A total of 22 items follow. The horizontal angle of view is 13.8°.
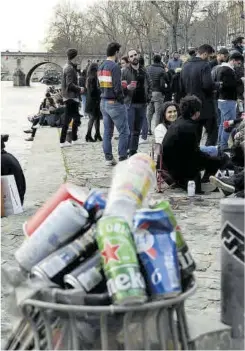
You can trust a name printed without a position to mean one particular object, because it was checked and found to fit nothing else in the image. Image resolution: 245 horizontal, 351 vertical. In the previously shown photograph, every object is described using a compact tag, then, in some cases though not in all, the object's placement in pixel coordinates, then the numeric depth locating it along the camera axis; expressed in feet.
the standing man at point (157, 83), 65.95
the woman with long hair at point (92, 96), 66.45
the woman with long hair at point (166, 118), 43.15
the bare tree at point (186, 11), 217.43
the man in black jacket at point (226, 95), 51.06
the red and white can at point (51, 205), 14.50
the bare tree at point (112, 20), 376.81
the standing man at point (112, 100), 47.83
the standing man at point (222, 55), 58.81
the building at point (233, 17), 203.97
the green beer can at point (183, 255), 14.16
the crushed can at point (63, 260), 13.30
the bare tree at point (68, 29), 511.01
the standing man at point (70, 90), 60.84
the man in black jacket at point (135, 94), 53.67
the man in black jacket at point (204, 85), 49.21
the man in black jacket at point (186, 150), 39.08
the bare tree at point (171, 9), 173.45
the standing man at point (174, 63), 91.28
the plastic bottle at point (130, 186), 13.91
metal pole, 15.09
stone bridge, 486.75
